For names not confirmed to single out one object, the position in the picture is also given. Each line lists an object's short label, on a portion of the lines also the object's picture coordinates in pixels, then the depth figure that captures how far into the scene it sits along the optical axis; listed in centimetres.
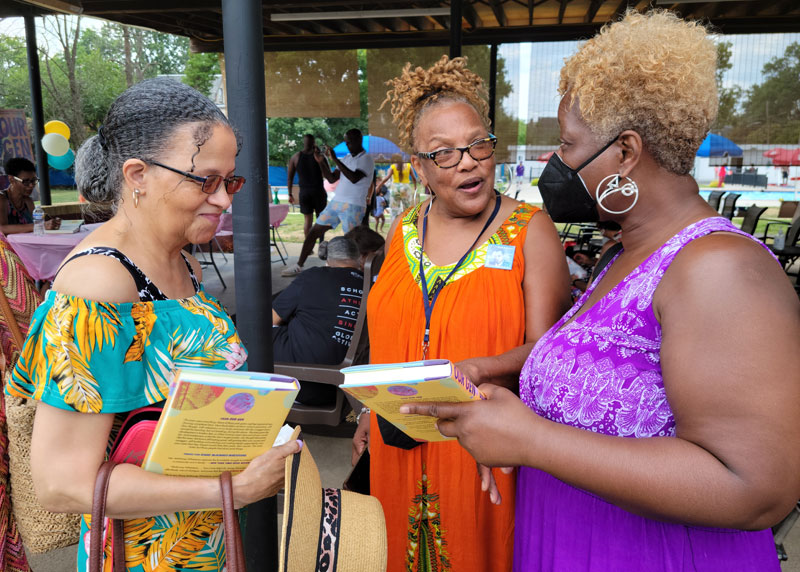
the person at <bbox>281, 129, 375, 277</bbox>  877
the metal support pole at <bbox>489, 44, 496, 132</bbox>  910
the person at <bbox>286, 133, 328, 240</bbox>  1037
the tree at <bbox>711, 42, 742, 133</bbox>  949
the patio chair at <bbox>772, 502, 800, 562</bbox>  196
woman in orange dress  184
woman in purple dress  87
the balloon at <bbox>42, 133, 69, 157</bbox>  818
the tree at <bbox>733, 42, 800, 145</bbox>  936
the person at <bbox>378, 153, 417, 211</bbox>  1146
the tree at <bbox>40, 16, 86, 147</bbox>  1664
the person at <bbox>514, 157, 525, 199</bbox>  1084
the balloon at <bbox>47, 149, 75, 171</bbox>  890
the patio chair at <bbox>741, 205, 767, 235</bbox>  906
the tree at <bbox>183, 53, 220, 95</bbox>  2547
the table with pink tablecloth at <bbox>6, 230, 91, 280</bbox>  532
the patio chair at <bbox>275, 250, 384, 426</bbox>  331
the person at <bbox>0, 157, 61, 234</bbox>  596
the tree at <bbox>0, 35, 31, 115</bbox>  1708
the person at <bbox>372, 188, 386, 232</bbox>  1425
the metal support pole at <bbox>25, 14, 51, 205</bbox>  825
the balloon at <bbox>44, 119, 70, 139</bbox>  871
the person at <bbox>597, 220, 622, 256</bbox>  509
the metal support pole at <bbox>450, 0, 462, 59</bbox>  620
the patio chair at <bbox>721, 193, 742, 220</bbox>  1023
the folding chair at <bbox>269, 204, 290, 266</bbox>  947
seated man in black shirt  338
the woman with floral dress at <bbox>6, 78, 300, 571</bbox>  100
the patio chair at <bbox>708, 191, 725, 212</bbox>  1088
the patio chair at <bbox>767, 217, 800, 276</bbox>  776
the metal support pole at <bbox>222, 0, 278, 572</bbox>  142
